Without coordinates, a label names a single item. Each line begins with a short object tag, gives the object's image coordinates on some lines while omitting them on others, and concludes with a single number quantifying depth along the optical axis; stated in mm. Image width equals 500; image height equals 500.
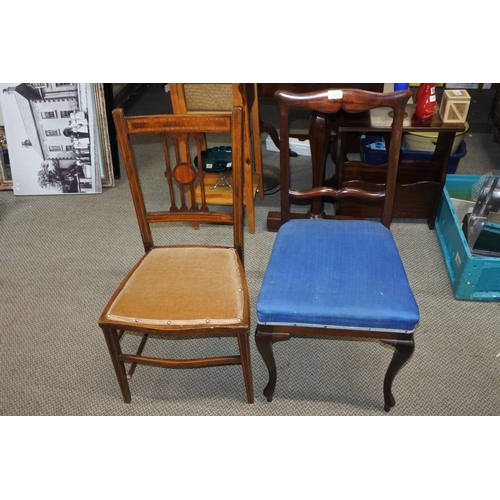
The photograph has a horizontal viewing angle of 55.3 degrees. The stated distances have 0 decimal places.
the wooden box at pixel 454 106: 2113
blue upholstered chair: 1391
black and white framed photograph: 2670
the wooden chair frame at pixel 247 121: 2099
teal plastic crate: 1923
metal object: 2068
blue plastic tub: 2562
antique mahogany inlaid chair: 1436
